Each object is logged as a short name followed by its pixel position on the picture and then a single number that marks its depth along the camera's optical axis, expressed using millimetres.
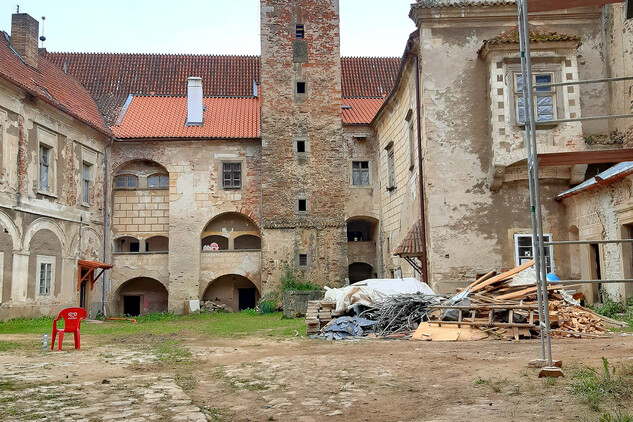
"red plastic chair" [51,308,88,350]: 11633
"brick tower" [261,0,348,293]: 25281
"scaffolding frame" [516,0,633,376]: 6882
